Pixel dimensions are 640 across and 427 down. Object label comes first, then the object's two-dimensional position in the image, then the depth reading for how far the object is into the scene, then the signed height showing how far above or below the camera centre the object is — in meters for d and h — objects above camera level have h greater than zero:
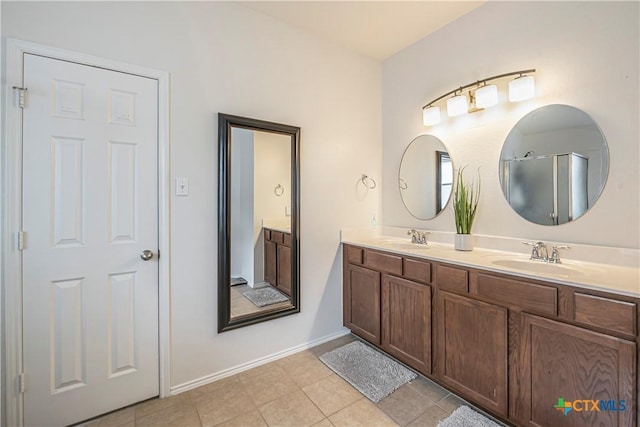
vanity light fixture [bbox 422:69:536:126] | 1.82 +0.84
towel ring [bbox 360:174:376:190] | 2.79 +0.31
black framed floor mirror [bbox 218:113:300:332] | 1.98 -0.05
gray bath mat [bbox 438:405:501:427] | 1.56 -1.15
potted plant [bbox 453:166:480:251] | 2.07 +0.01
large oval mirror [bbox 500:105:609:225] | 1.65 +0.31
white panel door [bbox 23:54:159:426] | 1.48 -0.15
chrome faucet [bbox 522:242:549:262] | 1.76 -0.24
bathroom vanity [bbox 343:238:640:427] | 1.18 -0.62
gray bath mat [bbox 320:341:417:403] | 1.88 -1.14
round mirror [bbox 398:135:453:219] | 2.40 +0.32
